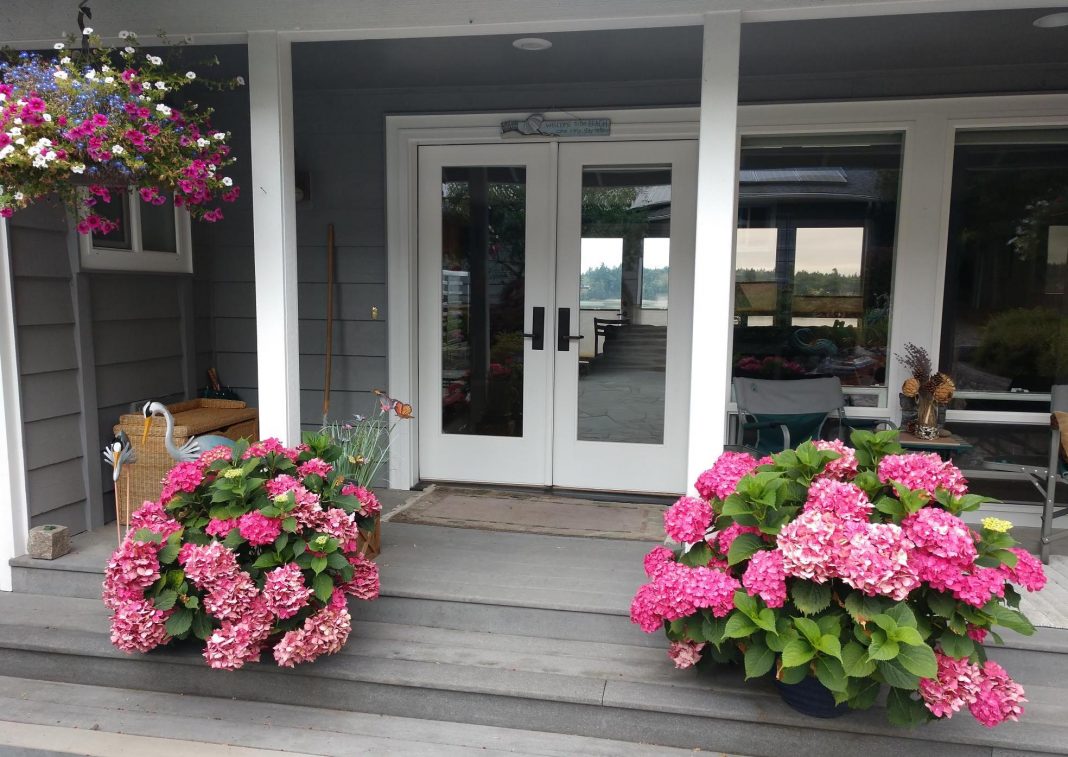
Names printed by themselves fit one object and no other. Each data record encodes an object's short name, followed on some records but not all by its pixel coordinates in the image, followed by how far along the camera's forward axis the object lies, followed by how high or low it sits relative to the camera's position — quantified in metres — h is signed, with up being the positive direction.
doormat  3.43 -1.04
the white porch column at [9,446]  2.90 -0.60
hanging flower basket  2.15 +0.47
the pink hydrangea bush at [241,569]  2.21 -0.83
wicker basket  3.26 -0.69
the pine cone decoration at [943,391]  3.47 -0.39
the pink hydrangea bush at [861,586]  1.86 -0.74
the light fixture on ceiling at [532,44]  3.15 +1.10
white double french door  3.88 -0.06
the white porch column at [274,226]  2.68 +0.26
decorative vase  3.48 -0.52
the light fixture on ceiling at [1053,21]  2.78 +1.09
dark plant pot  2.07 -1.11
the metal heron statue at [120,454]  2.99 -0.65
